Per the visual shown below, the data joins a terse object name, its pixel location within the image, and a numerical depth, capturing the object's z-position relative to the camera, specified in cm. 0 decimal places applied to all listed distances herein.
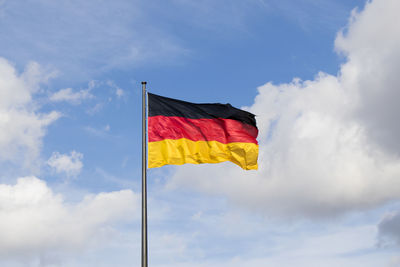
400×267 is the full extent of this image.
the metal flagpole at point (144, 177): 1836
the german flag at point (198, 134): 2211
